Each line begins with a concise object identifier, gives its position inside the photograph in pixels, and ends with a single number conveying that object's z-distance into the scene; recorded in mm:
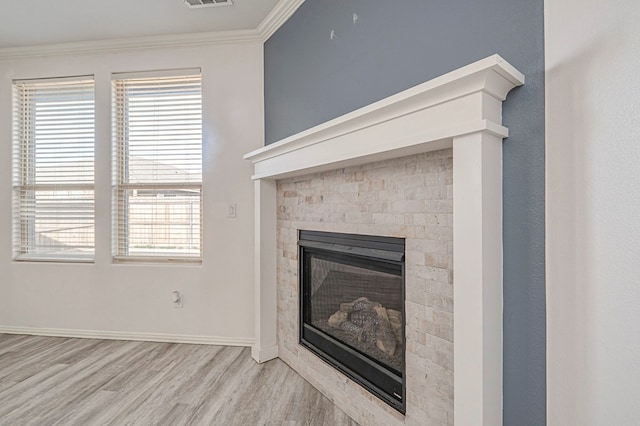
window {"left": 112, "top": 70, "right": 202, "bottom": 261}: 3076
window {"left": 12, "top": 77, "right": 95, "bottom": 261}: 3229
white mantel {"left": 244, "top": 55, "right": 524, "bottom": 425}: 1102
